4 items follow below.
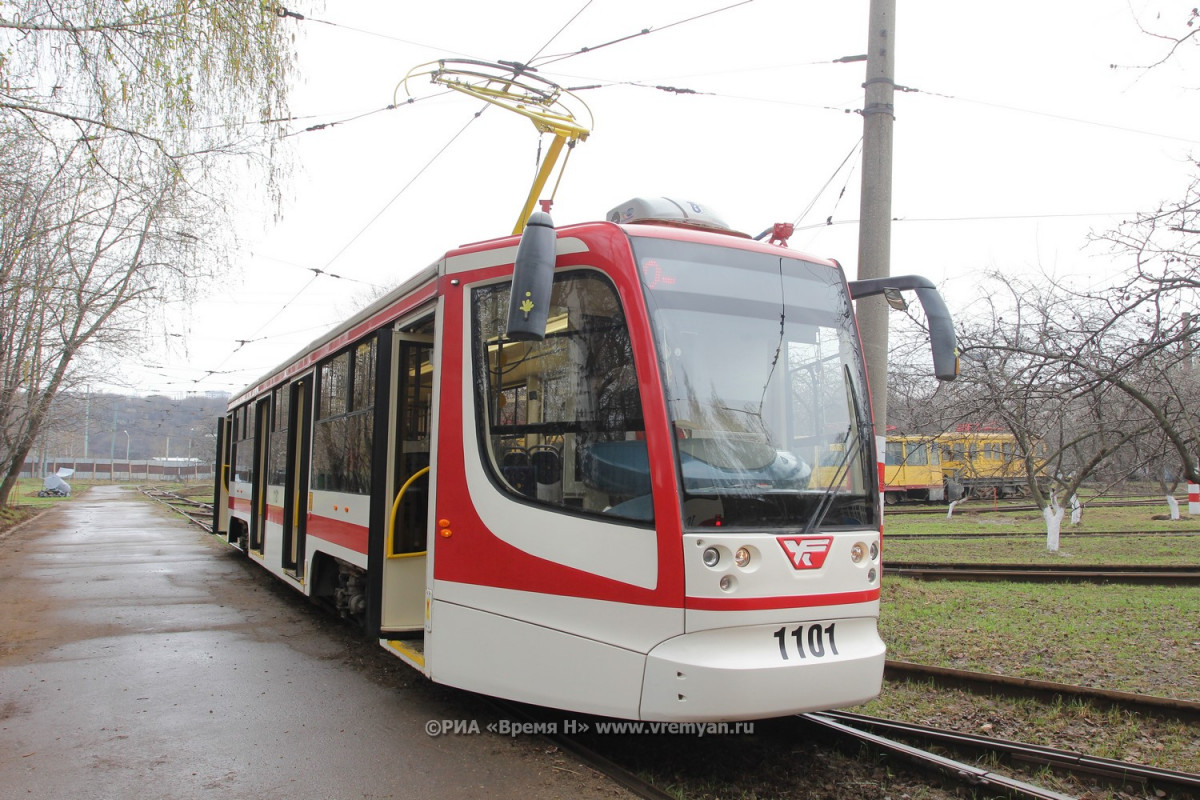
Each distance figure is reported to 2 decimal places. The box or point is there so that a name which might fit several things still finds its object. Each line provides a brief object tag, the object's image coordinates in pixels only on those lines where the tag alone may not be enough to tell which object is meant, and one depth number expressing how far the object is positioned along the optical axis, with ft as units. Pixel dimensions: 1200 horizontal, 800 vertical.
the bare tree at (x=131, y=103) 19.88
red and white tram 14.11
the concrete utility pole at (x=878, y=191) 25.45
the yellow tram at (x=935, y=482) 118.08
